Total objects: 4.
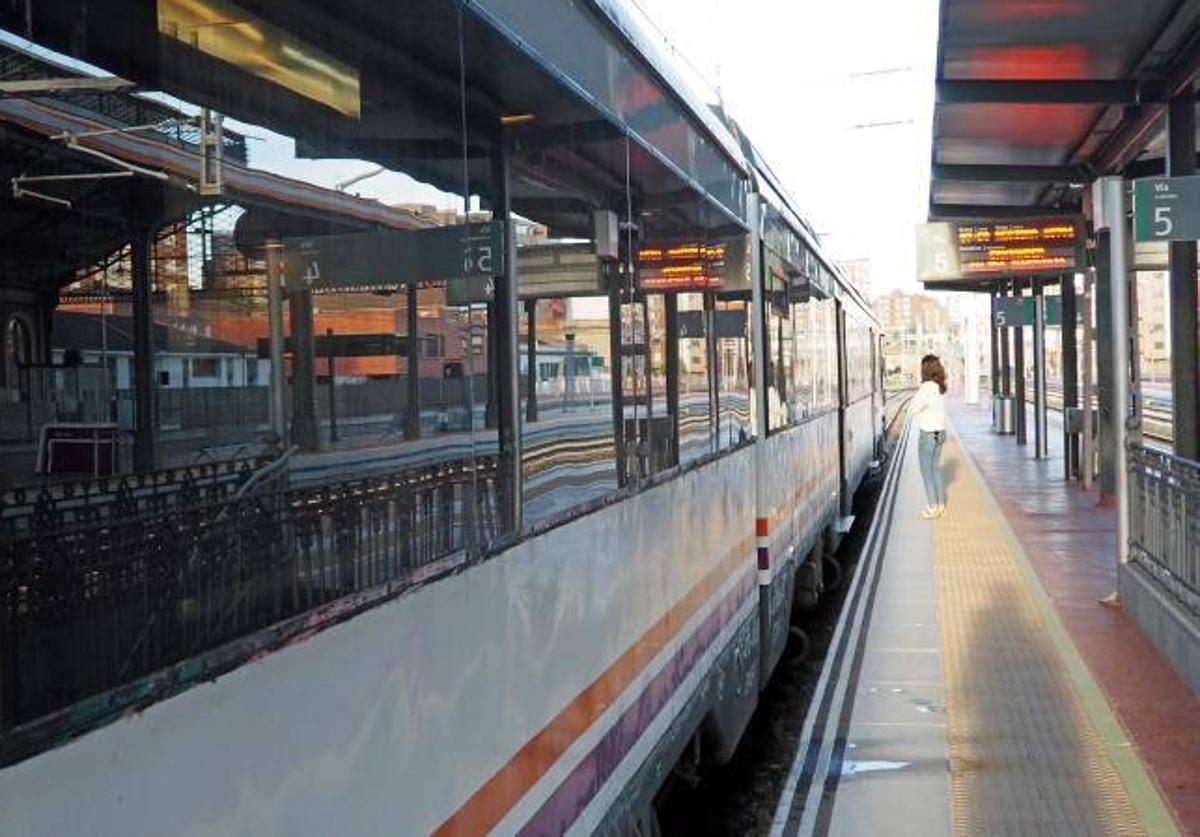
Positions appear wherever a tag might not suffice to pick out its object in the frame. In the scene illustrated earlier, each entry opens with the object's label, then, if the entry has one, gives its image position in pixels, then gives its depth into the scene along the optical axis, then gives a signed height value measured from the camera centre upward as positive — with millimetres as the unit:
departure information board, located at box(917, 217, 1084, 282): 15750 +1743
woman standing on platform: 13648 -502
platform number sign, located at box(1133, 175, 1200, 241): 7047 +948
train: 1514 -249
